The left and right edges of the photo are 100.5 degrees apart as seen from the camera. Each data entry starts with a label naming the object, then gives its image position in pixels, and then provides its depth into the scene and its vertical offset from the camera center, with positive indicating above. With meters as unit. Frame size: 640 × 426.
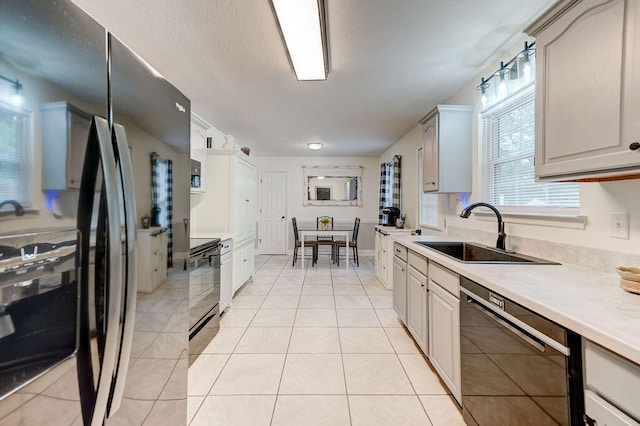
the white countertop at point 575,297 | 0.74 -0.33
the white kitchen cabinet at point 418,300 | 2.02 -0.75
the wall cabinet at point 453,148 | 2.60 +0.60
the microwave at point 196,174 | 2.86 +0.38
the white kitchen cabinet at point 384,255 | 3.80 -0.71
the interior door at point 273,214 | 6.77 -0.15
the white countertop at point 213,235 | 2.89 -0.30
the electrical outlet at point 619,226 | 1.28 -0.08
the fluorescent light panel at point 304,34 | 1.63 +1.24
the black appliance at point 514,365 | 0.86 -0.62
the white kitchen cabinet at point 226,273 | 2.84 -0.72
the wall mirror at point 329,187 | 6.74 +0.54
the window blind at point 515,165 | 1.74 +0.36
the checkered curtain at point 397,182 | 4.81 +0.49
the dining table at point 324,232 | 5.18 -0.47
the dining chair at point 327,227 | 5.36 -0.44
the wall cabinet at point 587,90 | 1.01 +0.52
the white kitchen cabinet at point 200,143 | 3.10 +0.87
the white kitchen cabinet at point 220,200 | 3.29 +0.10
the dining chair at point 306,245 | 5.38 -0.75
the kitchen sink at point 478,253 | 1.67 -0.33
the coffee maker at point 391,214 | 4.74 -0.10
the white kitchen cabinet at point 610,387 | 0.68 -0.49
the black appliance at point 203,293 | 2.08 -0.74
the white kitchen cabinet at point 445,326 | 1.55 -0.75
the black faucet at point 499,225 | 1.99 -0.12
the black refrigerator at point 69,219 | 0.52 -0.03
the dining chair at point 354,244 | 5.28 -0.71
